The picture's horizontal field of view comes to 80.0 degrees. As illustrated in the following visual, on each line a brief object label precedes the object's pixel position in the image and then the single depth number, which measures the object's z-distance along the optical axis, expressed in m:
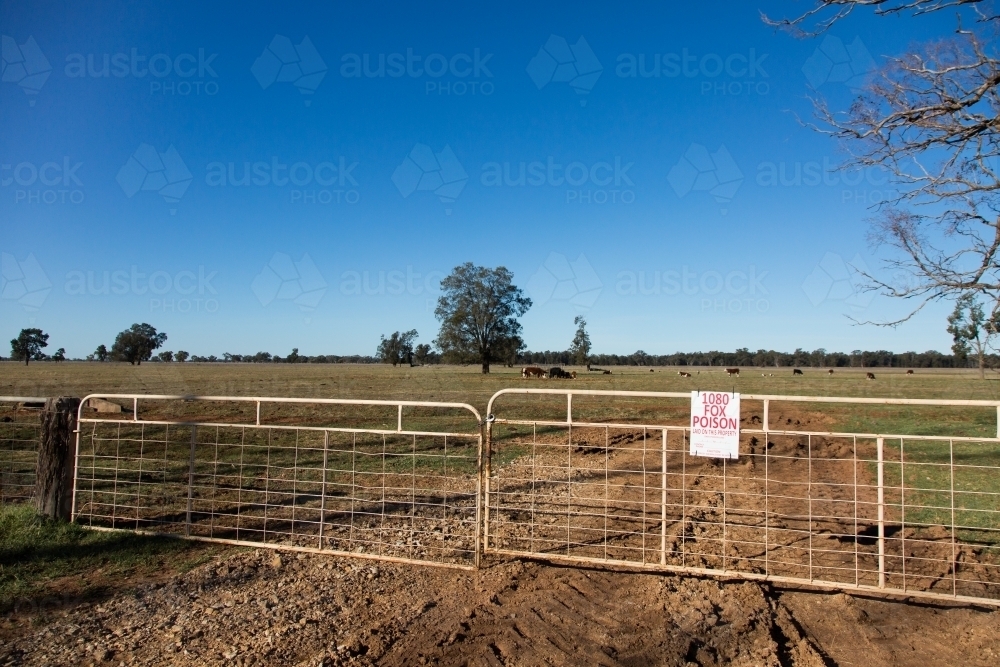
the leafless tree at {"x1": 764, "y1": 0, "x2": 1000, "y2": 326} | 6.96
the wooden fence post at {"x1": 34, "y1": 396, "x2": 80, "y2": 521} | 6.48
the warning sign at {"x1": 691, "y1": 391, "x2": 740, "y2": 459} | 5.06
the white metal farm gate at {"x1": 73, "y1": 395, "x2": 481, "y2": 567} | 6.03
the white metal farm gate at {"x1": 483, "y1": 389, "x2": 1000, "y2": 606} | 5.11
